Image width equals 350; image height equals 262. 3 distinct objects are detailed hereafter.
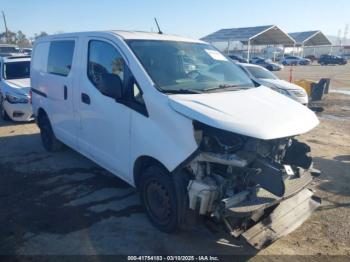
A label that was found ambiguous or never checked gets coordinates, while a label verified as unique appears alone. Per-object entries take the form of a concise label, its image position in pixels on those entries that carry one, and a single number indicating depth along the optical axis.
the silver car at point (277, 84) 11.31
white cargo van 3.25
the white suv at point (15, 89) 9.15
